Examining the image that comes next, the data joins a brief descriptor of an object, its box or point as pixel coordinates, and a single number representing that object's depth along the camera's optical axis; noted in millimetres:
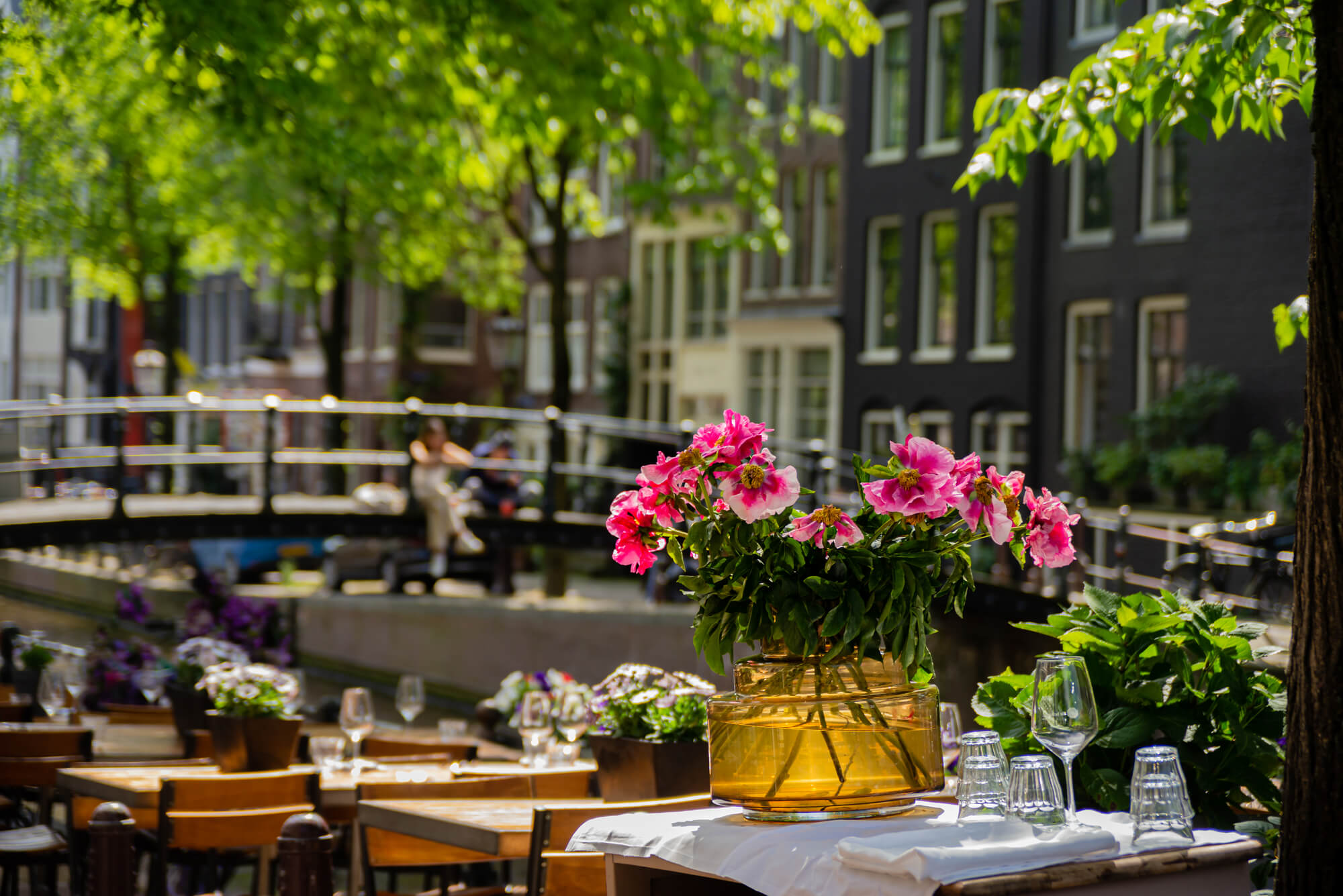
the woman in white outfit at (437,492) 14219
